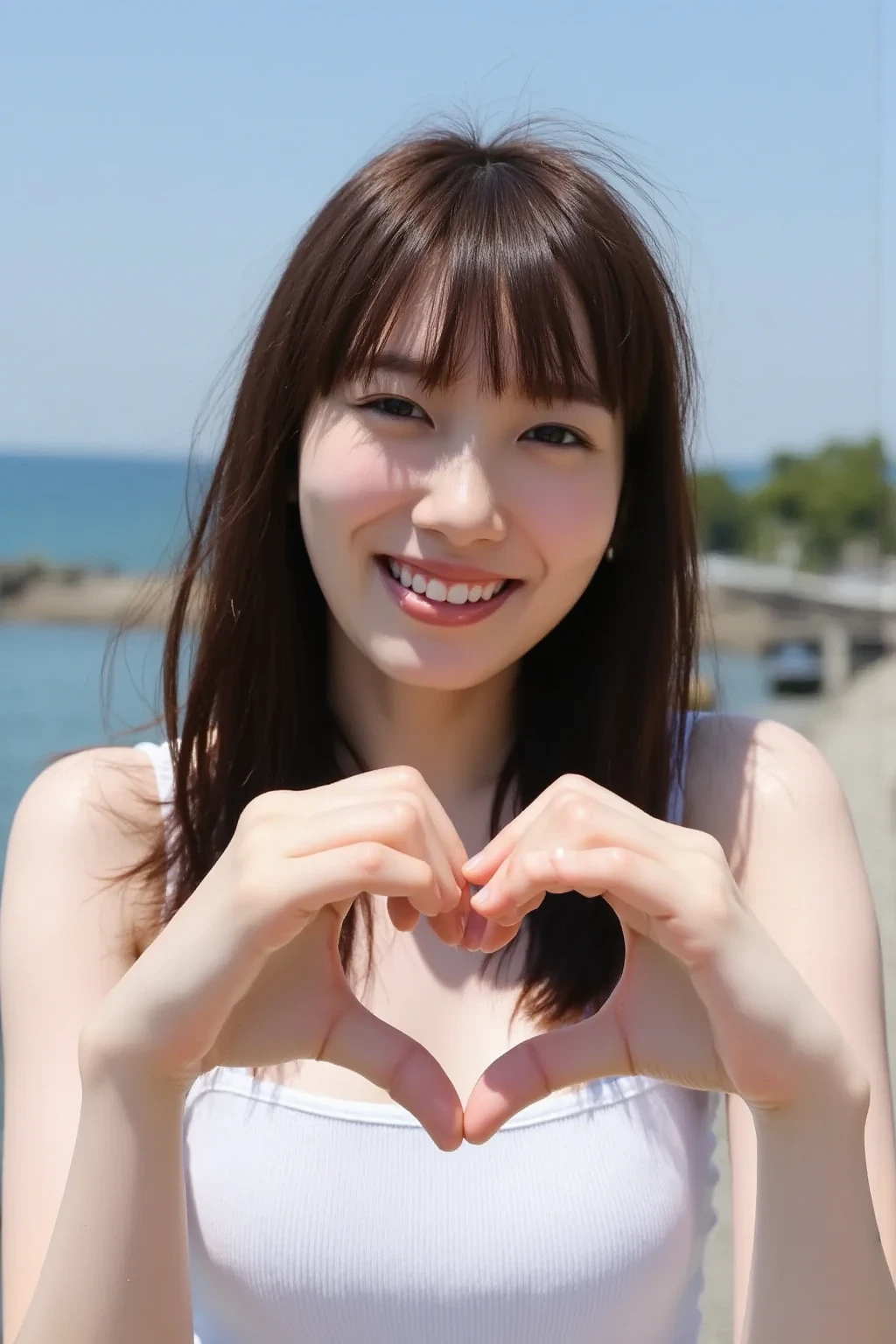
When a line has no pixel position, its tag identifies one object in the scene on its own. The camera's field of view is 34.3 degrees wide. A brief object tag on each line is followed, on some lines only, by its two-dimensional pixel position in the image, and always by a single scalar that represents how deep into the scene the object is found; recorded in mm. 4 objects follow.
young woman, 1372
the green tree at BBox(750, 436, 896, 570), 62156
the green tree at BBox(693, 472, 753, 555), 70000
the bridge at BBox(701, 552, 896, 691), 22406
